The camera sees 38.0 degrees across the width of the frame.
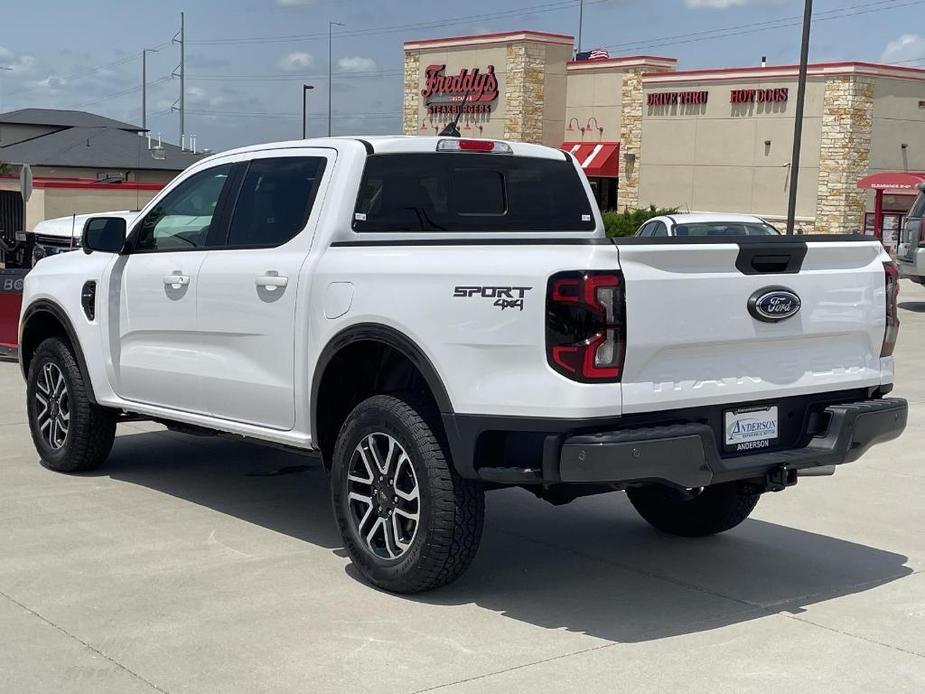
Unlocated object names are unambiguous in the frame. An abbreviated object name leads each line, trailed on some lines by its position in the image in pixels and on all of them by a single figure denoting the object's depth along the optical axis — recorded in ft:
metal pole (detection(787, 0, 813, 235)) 86.53
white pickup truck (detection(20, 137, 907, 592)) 17.10
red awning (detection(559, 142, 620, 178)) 152.66
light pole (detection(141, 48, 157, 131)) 346.33
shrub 121.49
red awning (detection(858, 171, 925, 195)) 111.04
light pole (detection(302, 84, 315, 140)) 269.85
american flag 168.44
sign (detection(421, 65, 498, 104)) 164.97
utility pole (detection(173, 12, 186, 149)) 308.40
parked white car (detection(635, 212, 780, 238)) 57.26
